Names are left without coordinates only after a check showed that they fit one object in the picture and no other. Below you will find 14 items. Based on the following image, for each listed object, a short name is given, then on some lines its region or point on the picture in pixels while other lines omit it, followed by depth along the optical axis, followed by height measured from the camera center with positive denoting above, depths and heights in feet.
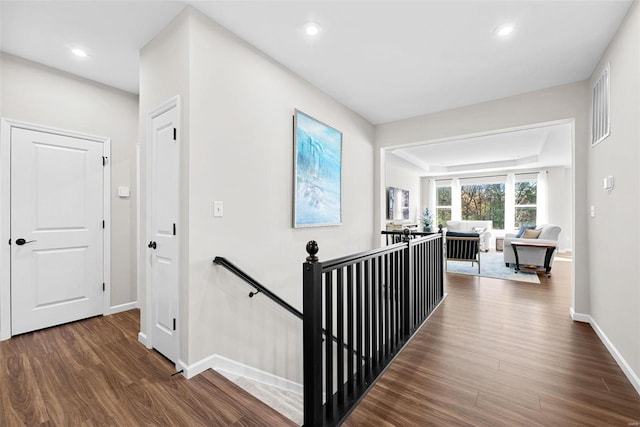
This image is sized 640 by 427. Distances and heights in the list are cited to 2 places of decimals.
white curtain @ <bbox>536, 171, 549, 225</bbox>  28.14 +1.27
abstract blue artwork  10.08 +1.53
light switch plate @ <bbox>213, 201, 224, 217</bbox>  7.22 +0.09
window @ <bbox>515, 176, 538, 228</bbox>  29.01 +1.21
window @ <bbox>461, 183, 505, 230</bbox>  30.81 +1.18
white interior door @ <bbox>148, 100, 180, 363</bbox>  7.13 -0.49
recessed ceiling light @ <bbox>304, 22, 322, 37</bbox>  7.57 +5.08
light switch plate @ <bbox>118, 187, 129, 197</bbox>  10.89 +0.80
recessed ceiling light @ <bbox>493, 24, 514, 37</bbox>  7.58 +5.03
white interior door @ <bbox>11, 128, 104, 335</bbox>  8.64 -0.58
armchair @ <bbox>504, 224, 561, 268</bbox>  18.15 -2.49
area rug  16.93 -3.88
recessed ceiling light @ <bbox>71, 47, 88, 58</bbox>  8.48 +4.91
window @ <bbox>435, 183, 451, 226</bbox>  33.76 +1.03
